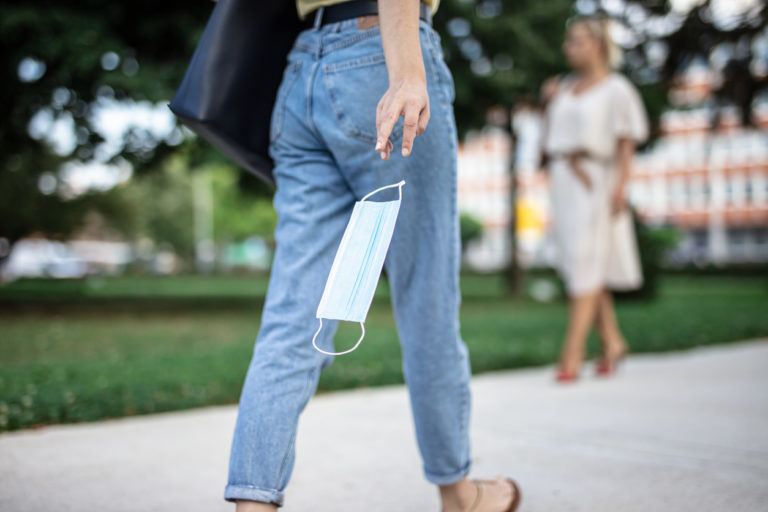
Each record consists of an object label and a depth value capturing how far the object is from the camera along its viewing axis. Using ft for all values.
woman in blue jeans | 5.14
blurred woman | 14.93
